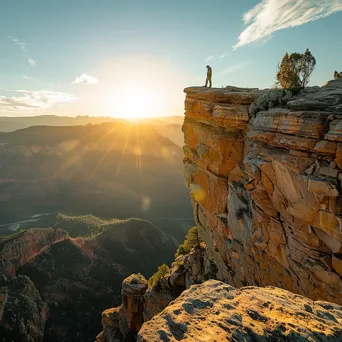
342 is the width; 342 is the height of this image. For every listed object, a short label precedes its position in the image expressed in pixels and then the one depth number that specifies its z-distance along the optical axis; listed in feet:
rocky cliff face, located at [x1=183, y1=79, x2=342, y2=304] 47.29
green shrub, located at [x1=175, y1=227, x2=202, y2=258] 154.58
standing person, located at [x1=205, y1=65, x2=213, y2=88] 94.70
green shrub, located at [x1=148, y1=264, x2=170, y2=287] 125.43
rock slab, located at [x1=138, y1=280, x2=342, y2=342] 21.58
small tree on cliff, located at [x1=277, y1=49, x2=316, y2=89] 87.45
